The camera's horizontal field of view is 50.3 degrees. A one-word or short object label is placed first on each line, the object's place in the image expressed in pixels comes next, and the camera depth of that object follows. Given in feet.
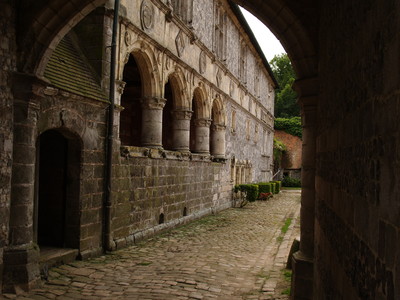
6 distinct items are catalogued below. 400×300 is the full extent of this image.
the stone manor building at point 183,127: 6.16
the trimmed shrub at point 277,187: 94.32
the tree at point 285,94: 178.40
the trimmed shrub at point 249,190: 63.84
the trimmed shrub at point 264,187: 75.25
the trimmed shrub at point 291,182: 129.29
